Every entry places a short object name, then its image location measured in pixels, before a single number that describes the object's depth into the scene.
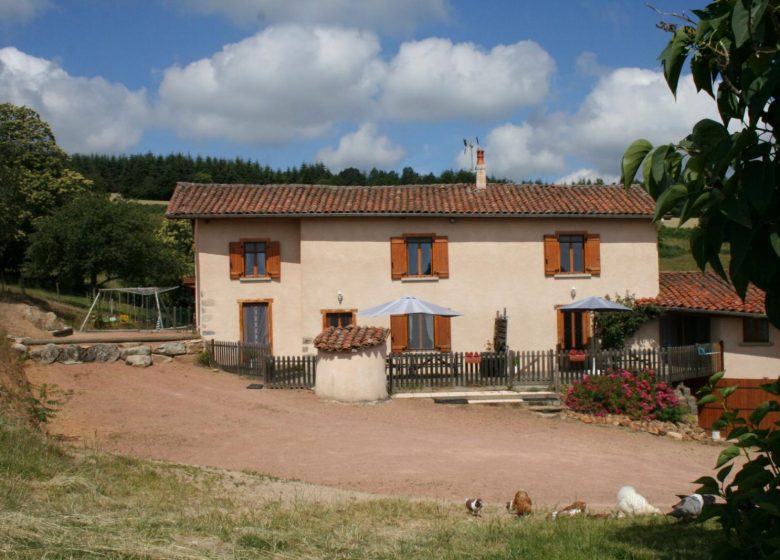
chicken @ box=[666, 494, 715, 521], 7.11
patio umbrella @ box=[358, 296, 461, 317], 20.33
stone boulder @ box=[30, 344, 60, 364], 20.22
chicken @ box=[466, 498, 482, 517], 8.51
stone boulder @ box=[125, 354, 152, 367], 20.97
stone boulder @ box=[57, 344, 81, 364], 20.42
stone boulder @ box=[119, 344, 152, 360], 21.28
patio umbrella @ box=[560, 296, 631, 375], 21.42
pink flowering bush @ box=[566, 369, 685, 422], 17.55
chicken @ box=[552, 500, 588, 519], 8.12
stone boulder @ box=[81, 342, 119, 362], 20.84
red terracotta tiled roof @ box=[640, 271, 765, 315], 21.02
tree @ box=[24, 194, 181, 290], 36.31
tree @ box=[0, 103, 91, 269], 41.91
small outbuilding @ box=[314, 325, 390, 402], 17.86
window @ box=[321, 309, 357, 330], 23.03
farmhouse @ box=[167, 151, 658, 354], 23.02
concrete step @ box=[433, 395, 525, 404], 18.22
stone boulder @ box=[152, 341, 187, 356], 22.02
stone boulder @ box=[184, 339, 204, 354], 22.50
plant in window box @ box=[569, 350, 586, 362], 20.01
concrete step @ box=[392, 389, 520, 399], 18.86
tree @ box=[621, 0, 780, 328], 2.67
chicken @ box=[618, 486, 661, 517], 8.55
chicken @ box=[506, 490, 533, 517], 8.47
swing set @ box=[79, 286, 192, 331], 31.12
